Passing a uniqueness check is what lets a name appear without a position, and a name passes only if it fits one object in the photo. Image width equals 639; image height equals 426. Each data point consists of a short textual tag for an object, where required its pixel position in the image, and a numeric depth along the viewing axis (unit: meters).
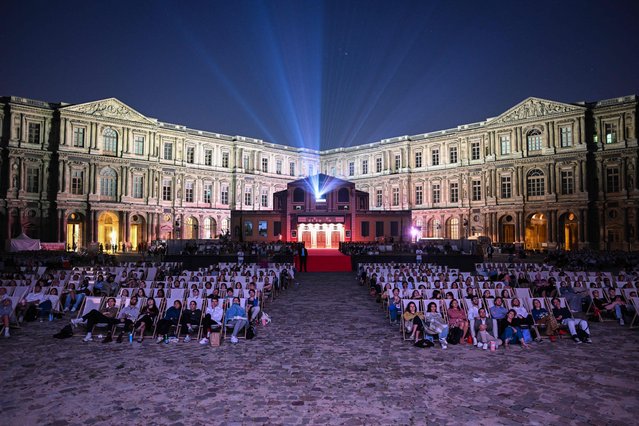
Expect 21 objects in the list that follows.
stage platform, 27.41
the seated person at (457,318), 9.75
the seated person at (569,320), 9.88
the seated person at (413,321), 9.74
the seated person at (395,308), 11.77
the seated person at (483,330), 9.33
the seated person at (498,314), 9.84
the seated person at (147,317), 10.09
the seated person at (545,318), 10.05
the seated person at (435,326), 9.60
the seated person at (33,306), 11.92
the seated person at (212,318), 10.06
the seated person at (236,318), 10.07
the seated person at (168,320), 9.92
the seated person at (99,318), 10.08
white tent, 32.47
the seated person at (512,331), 9.48
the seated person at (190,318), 10.31
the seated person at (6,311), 10.28
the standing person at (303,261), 26.39
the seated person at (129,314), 10.13
